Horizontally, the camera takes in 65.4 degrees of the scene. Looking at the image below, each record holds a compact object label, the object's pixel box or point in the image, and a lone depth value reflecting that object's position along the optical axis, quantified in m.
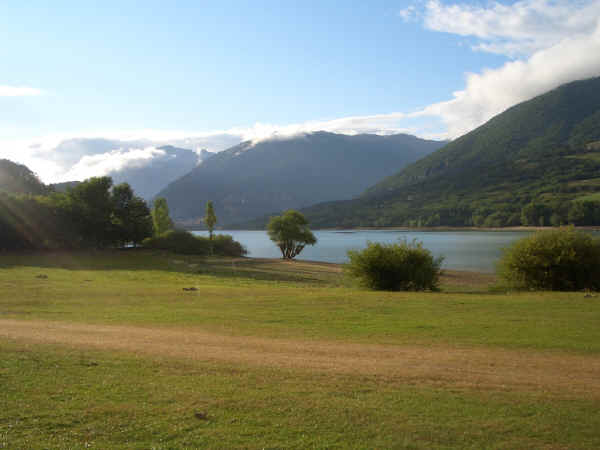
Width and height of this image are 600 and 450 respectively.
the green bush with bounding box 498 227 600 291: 28.77
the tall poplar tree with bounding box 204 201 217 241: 77.25
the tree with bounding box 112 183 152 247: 71.56
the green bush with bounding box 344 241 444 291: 31.16
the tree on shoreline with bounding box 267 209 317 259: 81.81
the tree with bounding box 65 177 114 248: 69.81
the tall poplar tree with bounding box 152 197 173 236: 83.50
